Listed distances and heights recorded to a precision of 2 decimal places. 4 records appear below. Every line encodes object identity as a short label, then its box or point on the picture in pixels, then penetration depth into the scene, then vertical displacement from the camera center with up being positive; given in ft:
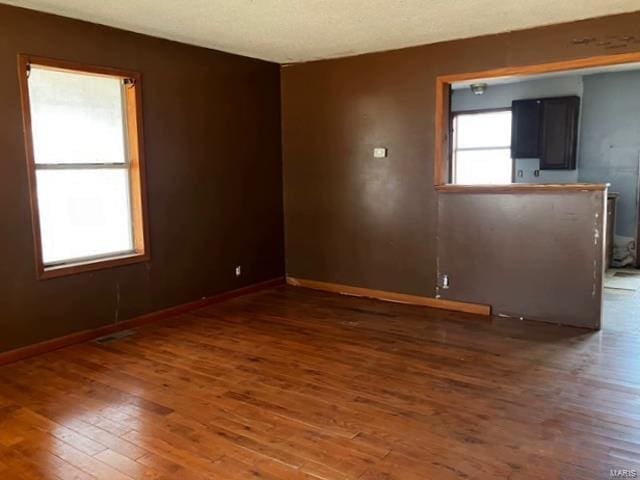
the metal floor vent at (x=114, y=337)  13.28 -4.12
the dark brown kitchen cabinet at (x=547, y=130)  22.80 +2.00
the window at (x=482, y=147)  25.21 +1.39
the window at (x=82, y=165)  12.31 +0.41
